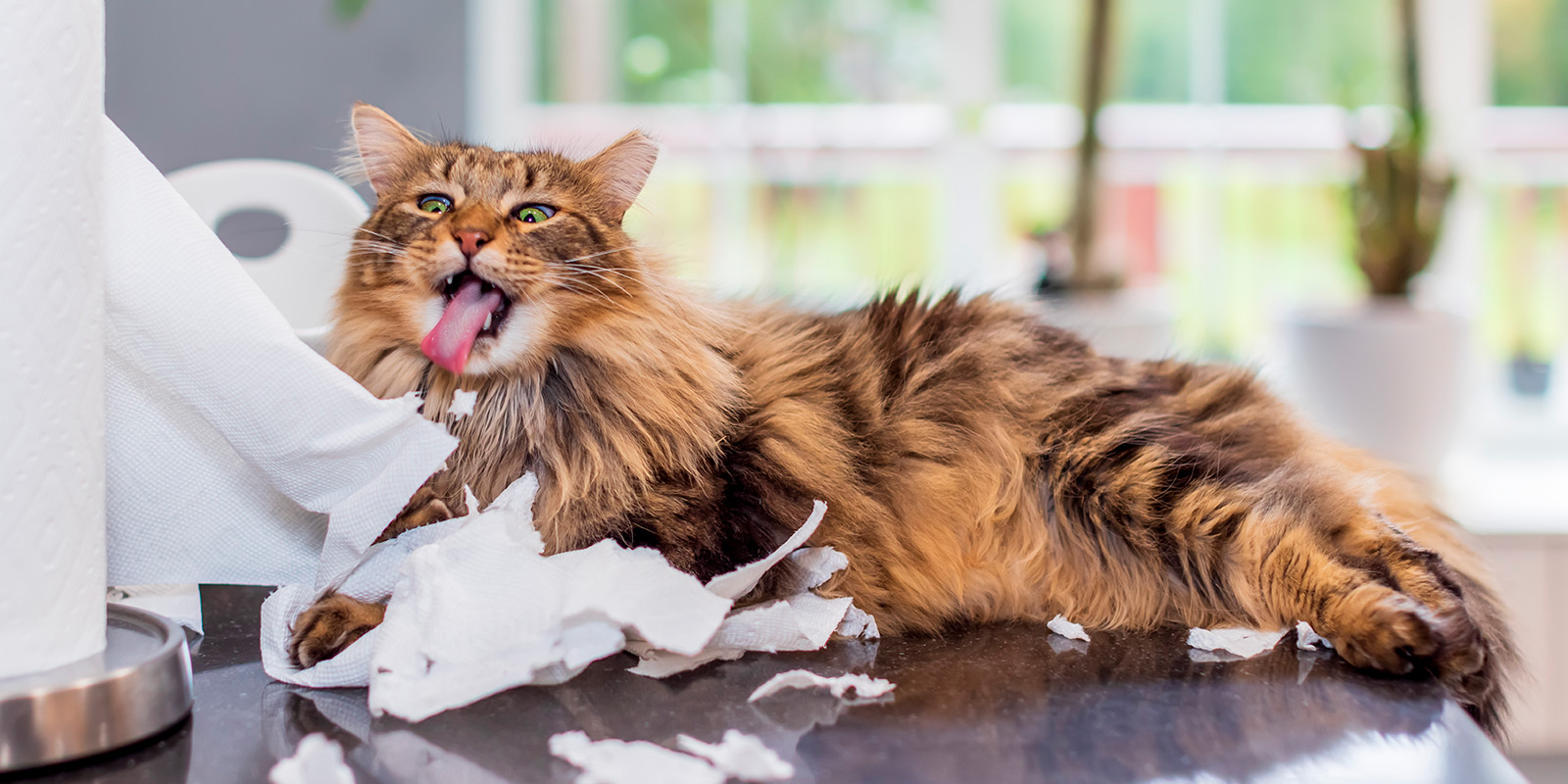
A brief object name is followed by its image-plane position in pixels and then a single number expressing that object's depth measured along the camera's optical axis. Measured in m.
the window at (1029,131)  3.71
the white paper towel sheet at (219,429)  0.91
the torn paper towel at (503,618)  0.88
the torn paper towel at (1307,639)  1.04
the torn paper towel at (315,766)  0.73
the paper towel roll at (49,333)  0.73
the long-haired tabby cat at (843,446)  1.10
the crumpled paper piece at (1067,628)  1.09
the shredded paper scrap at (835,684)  0.90
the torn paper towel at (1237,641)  1.04
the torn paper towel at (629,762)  0.74
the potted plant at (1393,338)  2.94
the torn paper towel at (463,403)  1.05
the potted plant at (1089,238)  3.44
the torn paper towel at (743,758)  0.75
